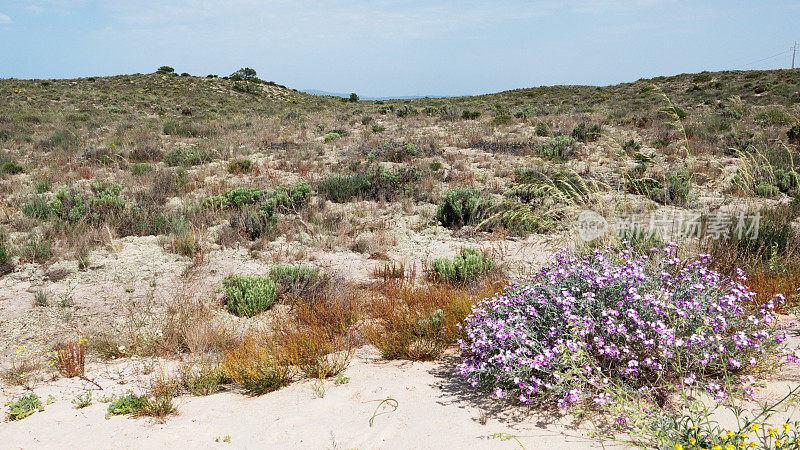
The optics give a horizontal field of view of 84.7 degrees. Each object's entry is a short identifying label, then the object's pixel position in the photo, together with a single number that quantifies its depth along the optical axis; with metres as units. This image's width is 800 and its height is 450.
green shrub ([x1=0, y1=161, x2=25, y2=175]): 11.29
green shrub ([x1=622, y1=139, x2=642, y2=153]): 13.03
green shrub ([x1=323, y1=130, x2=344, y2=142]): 15.66
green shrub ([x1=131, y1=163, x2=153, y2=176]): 11.28
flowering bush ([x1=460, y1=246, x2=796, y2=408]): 2.79
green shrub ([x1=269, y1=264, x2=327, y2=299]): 5.30
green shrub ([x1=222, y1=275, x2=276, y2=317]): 4.97
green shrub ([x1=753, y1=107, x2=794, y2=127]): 14.59
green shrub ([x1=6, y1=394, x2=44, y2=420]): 3.29
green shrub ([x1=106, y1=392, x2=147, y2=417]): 3.31
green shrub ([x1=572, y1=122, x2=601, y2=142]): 14.66
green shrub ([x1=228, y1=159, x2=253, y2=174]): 11.62
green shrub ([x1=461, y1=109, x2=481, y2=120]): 21.25
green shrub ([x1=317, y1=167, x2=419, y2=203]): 9.58
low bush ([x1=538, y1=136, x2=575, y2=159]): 12.44
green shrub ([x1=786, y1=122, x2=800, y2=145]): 12.11
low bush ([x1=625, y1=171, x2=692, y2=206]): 8.50
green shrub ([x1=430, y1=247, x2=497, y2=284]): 5.49
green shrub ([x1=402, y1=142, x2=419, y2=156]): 12.76
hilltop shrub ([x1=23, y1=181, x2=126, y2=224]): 7.89
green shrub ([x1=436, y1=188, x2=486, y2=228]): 8.00
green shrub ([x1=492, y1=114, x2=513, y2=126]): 18.58
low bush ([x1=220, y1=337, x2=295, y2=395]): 3.56
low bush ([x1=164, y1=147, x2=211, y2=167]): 12.52
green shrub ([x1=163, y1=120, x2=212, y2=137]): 17.41
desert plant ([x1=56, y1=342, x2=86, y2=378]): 3.92
